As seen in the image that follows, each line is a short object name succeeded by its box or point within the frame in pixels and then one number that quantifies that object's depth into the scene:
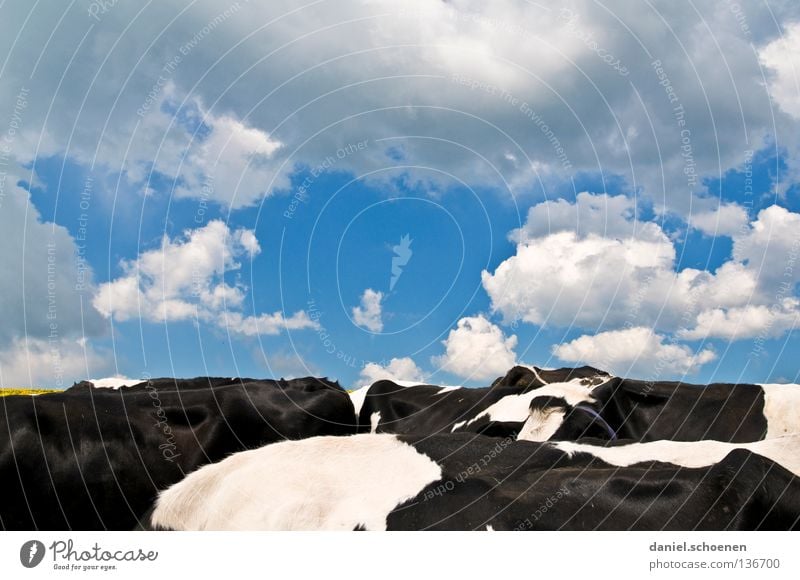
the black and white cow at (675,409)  11.98
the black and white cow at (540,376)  16.29
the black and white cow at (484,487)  5.45
